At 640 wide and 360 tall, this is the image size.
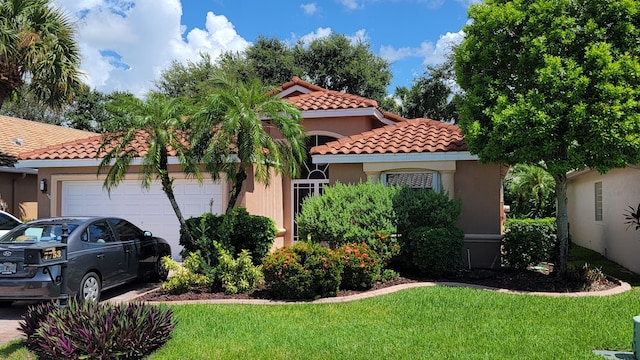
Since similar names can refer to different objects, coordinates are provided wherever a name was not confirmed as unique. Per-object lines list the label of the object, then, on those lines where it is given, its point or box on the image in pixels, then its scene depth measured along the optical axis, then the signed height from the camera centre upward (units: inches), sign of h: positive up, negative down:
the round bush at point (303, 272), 331.9 -57.6
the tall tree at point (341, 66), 1310.3 +321.4
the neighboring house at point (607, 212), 476.4 -33.3
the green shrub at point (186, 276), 366.6 -65.7
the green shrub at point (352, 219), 403.5 -26.8
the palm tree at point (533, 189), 871.7 -6.6
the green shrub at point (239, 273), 366.6 -63.9
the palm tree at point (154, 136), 368.5 +39.5
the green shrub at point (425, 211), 419.2 -21.3
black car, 303.3 -47.0
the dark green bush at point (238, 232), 399.5 -36.7
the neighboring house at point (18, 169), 689.6 +30.5
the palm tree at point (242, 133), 370.0 +41.6
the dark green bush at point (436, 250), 398.3 -51.5
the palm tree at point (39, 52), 557.1 +156.9
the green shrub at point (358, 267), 356.8 -58.7
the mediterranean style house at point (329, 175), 471.5 +11.8
